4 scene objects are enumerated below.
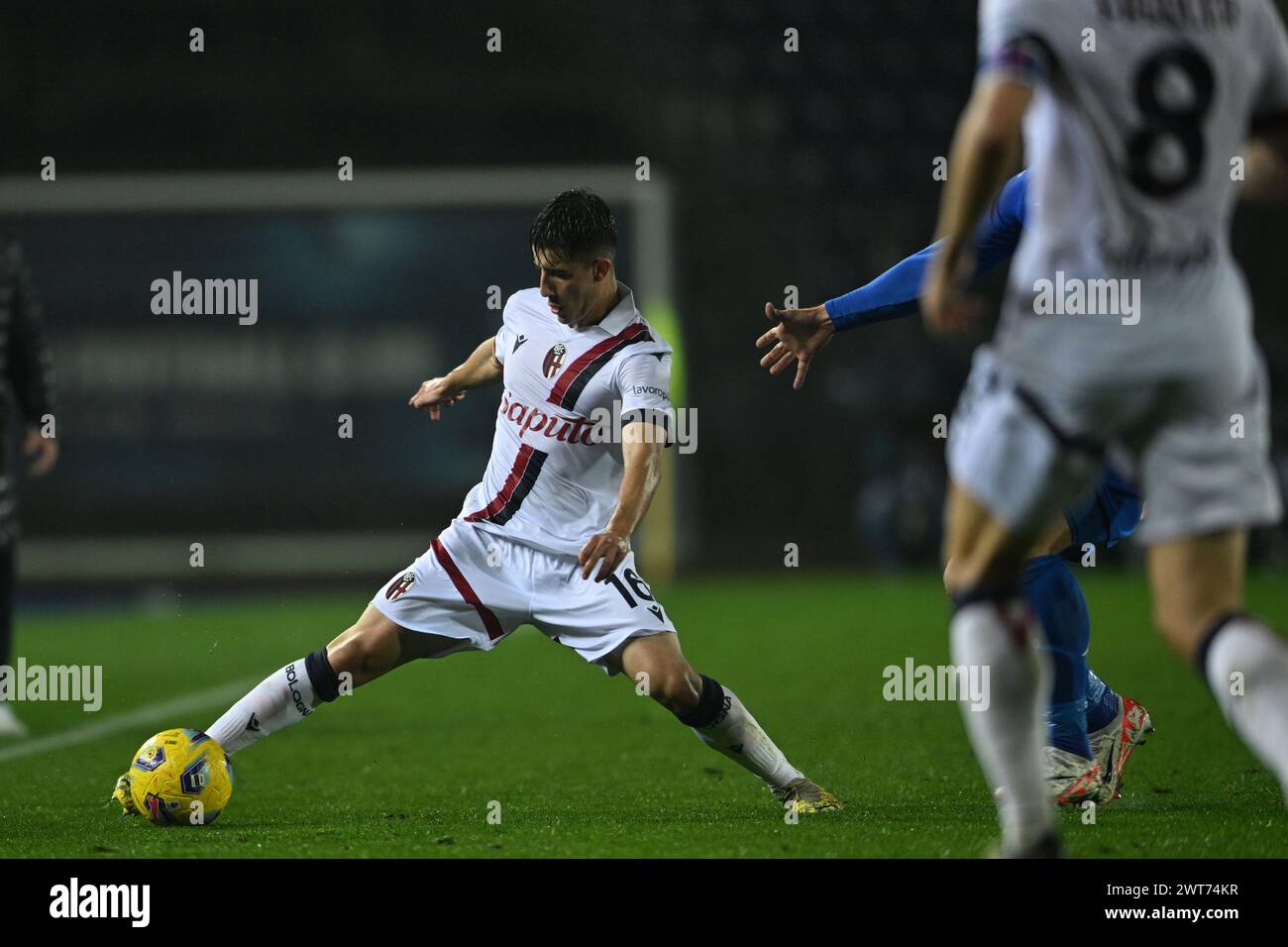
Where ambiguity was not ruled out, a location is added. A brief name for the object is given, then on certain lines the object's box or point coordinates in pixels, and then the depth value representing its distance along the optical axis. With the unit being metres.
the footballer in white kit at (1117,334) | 6.53
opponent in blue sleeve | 9.68
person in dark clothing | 15.34
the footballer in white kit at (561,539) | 9.95
